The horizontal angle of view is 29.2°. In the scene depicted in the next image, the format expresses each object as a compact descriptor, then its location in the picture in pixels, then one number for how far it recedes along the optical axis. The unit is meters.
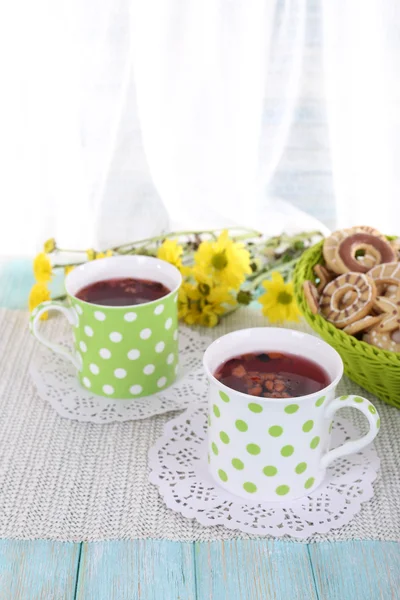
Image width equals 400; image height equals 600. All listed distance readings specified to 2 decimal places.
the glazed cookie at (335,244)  1.10
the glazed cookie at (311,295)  1.00
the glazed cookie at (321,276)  1.10
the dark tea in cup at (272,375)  0.83
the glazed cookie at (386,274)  1.03
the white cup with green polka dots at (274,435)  0.79
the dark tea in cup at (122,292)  1.02
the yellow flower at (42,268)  1.20
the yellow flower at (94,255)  1.19
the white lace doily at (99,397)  0.99
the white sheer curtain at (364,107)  1.33
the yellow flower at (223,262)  1.17
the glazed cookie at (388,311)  0.95
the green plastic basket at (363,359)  0.91
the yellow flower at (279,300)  1.18
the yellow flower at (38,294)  1.21
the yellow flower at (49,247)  1.25
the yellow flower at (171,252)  1.18
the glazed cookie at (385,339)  0.94
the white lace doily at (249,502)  0.82
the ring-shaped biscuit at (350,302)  0.98
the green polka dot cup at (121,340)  0.97
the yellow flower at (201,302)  1.20
